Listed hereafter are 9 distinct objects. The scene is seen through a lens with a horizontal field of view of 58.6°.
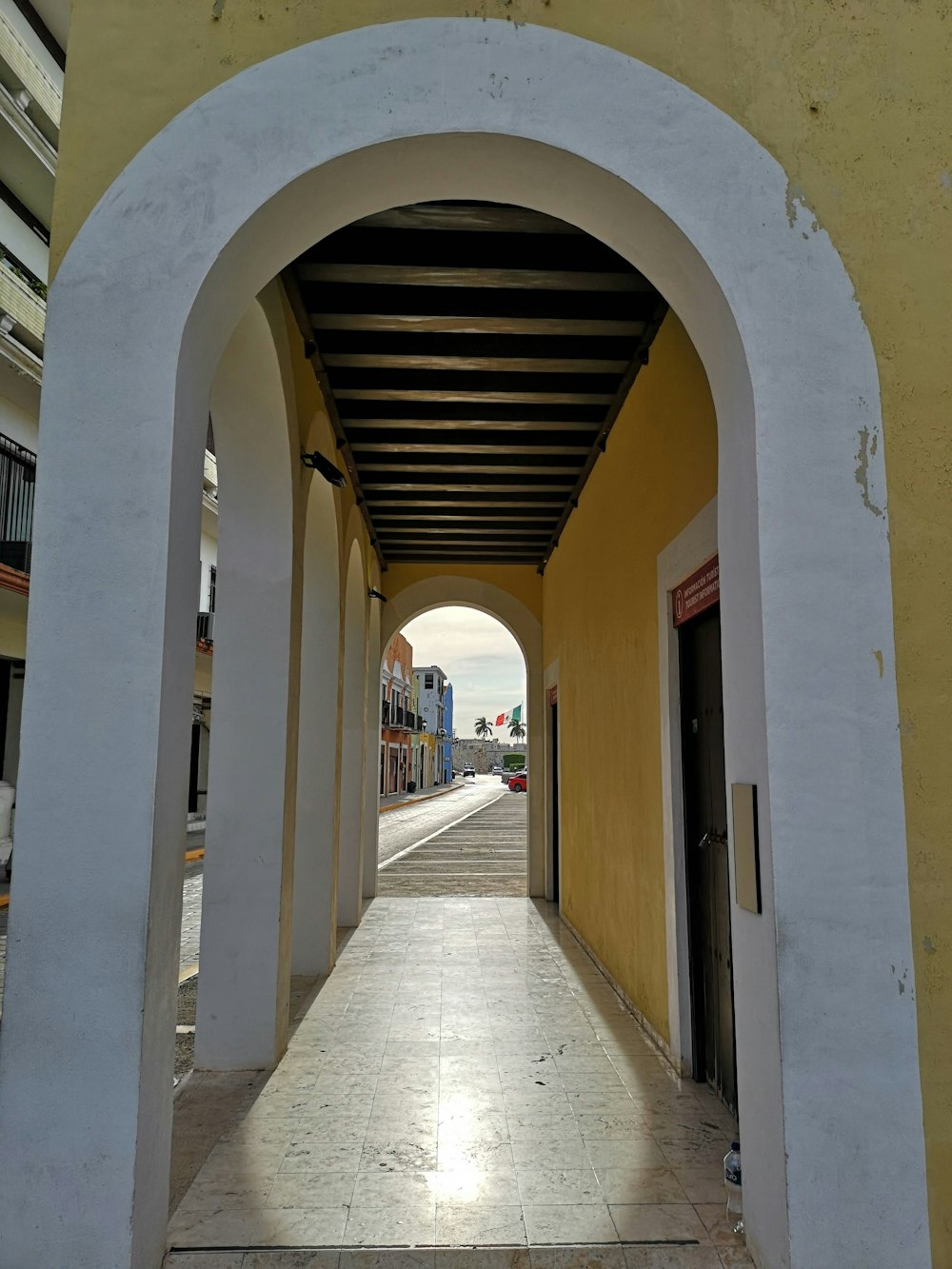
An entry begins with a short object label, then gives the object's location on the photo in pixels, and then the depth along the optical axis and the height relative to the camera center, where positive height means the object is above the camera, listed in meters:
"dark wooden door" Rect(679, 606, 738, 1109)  3.63 -0.49
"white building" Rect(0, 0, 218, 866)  10.25 +6.28
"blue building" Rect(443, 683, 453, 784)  68.62 +1.30
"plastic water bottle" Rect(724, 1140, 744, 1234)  2.57 -1.35
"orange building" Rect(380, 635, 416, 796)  35.75 +1.21
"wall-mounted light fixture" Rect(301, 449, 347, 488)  4.62 +1.52
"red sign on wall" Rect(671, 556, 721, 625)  3.57 +0.69
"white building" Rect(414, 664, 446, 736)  58.53 +3.36
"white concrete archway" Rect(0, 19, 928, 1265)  2.12 +0.46
